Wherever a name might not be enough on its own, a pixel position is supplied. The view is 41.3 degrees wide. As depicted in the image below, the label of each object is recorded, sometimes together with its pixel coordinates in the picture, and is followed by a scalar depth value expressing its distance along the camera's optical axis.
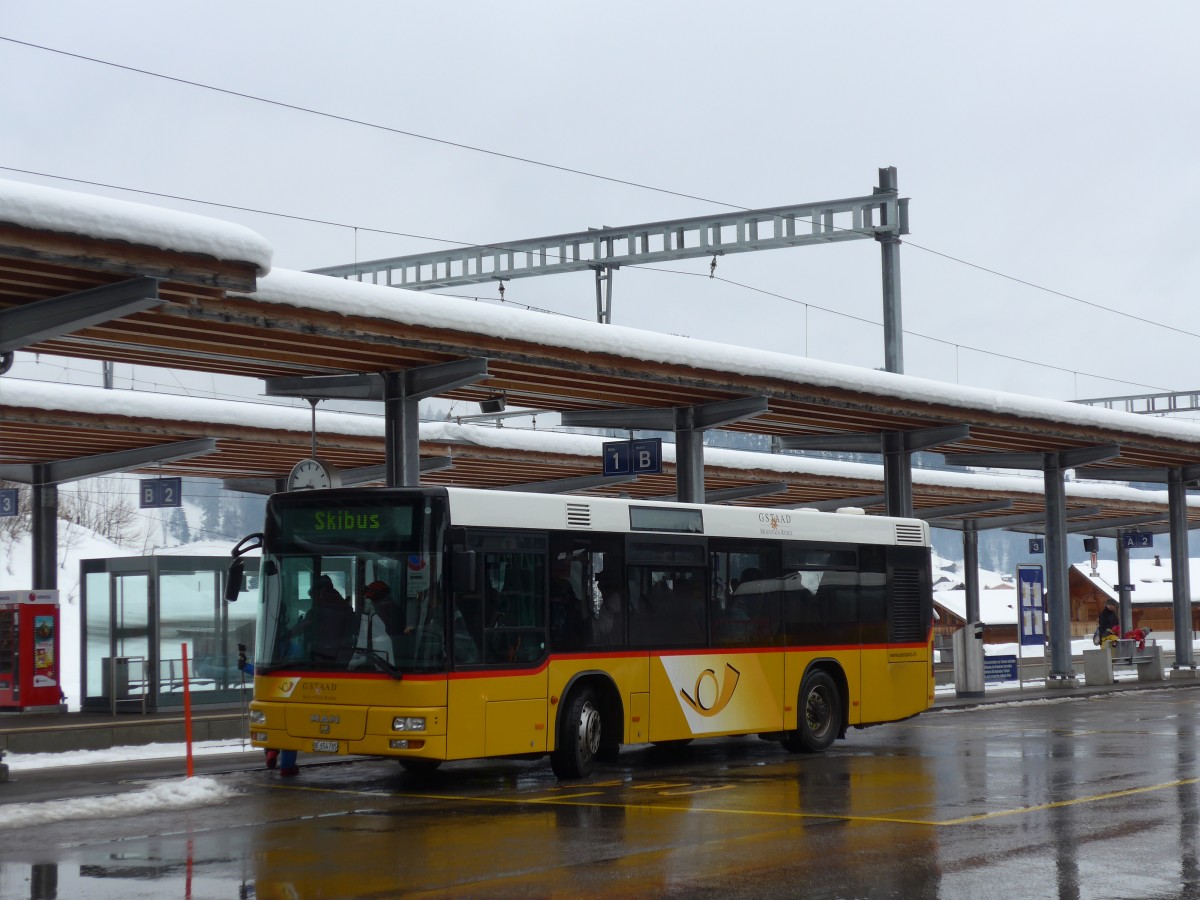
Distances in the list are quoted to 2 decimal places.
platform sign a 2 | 50.09
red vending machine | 26.83
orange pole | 14.14
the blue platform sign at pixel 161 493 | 28.52
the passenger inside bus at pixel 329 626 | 14.45
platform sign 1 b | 24.98
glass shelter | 24.70
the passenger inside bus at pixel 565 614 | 15.23
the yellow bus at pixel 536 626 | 14.21
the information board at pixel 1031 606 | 32.25
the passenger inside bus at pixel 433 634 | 14.10
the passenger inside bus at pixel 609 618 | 15.72
